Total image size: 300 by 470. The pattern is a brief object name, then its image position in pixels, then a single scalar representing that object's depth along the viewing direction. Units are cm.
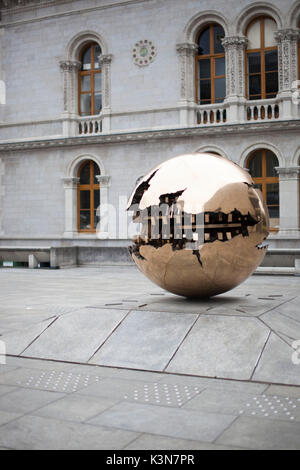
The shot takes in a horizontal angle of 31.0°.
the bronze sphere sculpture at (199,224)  645
